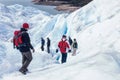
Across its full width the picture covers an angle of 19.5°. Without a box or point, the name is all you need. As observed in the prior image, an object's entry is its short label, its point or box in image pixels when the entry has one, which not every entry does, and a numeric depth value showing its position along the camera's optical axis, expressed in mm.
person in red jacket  15641
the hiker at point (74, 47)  20672
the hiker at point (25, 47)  10602
